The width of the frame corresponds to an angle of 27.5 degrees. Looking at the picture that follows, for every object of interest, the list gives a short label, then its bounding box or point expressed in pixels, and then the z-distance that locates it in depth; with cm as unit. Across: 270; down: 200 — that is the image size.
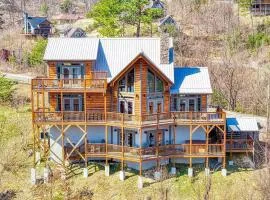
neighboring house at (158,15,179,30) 8490
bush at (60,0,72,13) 12594
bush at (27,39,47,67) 6794
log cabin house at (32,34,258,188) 4194
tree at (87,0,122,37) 7106
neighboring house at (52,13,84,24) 11421
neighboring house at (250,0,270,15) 9231
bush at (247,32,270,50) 8256
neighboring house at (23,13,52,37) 9756
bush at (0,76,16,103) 5384
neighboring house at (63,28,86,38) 8898
